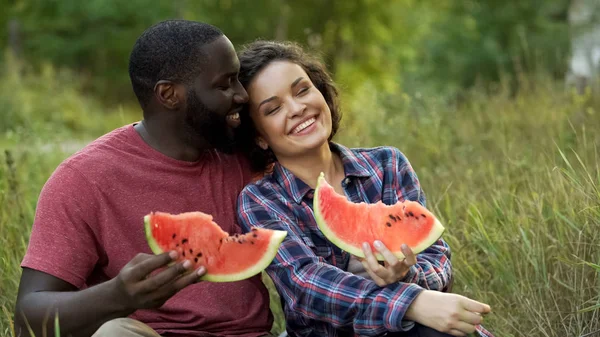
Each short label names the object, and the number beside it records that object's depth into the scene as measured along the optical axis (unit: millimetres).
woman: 2859
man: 2863
